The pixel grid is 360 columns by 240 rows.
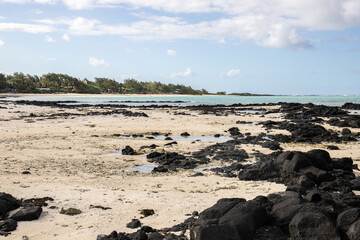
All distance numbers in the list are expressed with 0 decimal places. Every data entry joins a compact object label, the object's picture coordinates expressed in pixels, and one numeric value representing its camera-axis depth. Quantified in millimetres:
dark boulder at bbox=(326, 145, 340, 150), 21516
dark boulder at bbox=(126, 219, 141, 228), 8898
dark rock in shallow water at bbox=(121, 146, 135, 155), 19991
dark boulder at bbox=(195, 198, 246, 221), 7953
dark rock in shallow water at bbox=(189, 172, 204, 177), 14998
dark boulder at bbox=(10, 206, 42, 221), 9344
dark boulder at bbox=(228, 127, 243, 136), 28561
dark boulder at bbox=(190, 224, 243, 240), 6633
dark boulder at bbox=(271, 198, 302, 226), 7551
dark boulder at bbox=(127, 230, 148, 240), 7819
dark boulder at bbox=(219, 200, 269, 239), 7227
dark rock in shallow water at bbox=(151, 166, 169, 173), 16078
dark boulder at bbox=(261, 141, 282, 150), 21109
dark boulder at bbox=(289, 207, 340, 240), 6707
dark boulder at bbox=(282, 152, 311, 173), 13195
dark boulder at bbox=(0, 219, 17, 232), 8641
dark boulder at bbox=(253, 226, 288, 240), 7332
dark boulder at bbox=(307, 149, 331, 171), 14023
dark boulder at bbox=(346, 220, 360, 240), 6572
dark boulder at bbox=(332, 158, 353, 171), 14742
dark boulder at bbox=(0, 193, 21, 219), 9609
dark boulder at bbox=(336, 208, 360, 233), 6988
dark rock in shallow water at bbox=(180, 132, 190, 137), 28136
